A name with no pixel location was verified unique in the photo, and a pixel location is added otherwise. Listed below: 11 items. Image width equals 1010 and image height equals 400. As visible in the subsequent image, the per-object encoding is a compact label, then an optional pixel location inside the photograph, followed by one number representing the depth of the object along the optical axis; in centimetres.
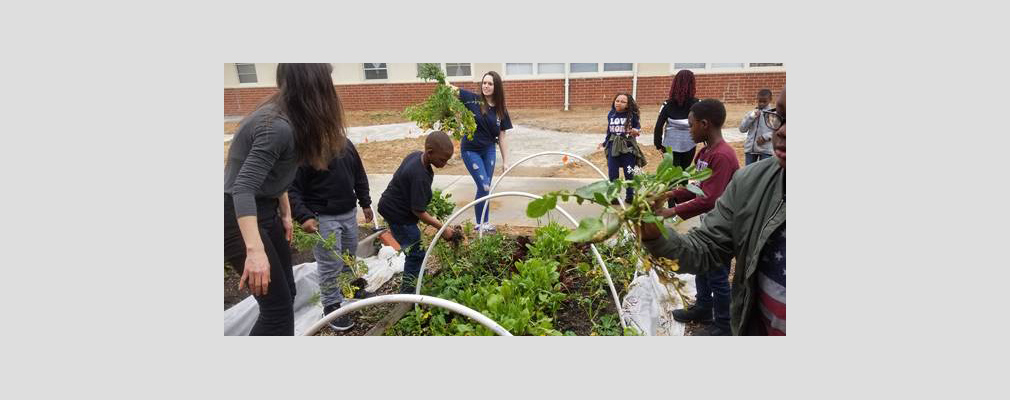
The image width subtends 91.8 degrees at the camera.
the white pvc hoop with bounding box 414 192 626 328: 253
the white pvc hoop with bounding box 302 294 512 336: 151
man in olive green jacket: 143
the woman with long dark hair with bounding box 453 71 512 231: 442
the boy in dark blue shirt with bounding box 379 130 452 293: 302
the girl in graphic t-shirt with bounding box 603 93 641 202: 494
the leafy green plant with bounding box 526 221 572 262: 352
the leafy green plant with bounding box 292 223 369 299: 281
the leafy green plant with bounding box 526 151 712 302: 127
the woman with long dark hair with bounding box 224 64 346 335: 185
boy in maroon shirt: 259
